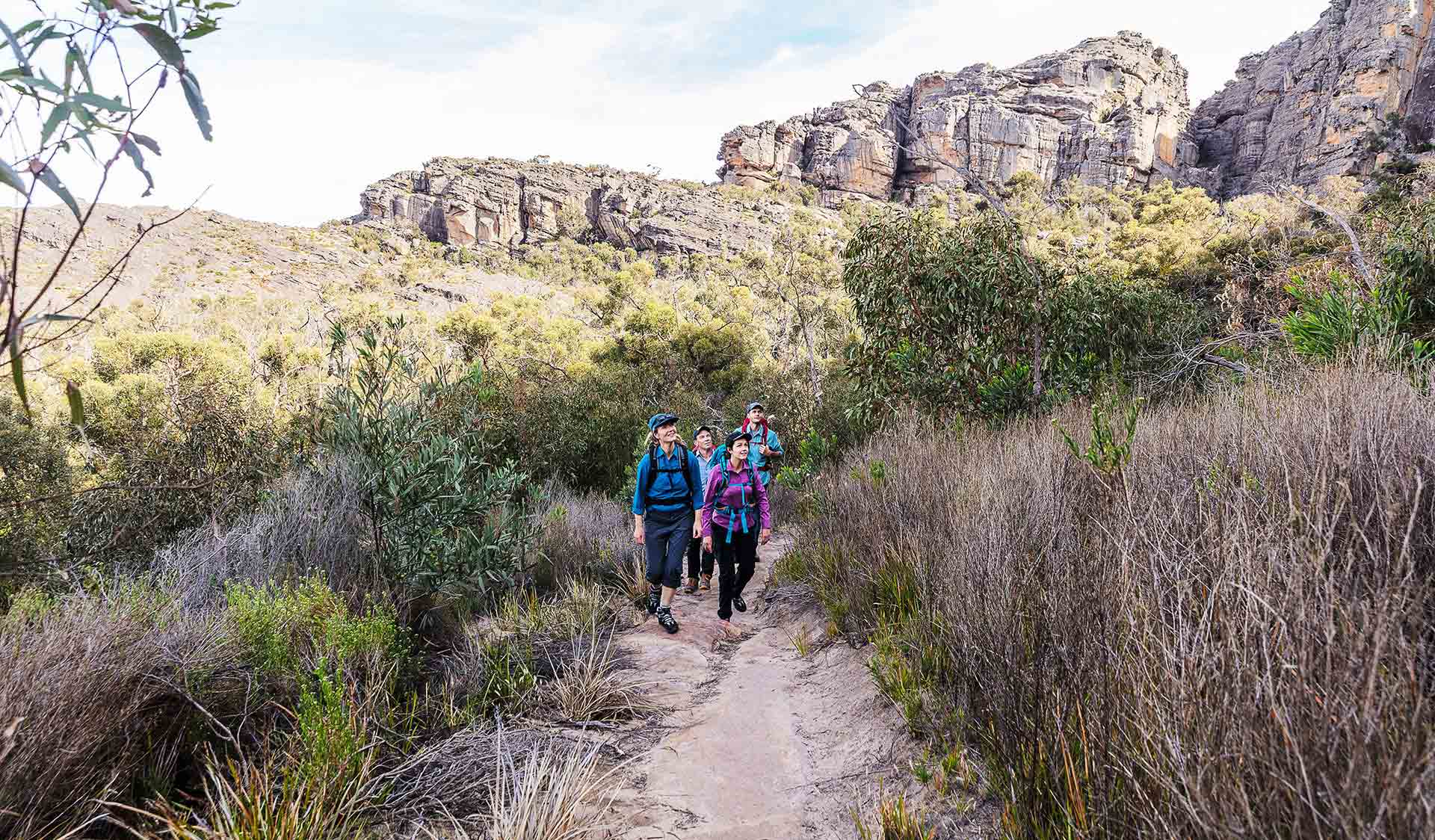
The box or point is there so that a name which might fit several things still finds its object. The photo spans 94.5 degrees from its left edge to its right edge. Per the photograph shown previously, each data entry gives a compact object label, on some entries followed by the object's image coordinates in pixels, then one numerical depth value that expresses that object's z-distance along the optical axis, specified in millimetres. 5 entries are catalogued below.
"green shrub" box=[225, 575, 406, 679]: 3535
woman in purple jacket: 5961
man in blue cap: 7602
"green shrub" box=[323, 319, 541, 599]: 4969
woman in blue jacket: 5957
